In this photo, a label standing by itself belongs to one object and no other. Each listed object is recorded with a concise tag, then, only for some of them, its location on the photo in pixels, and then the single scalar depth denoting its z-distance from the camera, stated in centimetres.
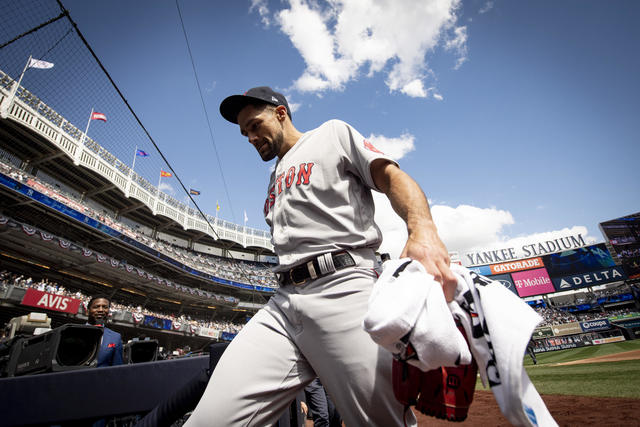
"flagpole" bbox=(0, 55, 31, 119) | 1497
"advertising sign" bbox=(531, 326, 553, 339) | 1983
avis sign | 1305
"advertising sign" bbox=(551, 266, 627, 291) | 2955
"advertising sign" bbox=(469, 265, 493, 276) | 3121
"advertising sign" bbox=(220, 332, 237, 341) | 2486
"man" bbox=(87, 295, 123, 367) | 371
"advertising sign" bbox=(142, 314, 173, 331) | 1919
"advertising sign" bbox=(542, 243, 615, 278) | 3003
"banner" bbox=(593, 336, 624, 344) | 1842
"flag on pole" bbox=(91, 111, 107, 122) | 1583
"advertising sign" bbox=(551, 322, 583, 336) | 2009
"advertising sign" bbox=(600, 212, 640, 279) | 2692
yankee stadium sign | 3159
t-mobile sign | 2983
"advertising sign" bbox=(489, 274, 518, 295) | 3022
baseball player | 96
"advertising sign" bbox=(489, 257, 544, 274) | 3086
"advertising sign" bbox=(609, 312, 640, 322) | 1944
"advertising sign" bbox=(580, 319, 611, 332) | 1973
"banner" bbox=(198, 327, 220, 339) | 2350
